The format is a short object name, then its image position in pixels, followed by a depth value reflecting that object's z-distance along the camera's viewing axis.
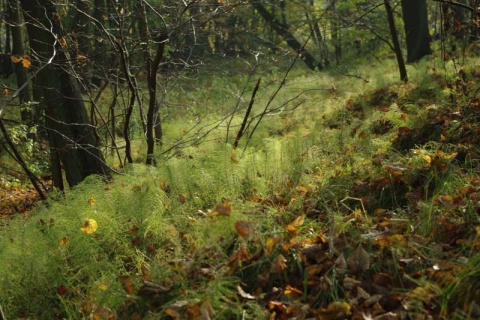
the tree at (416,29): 9.85
